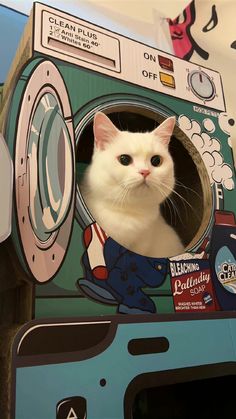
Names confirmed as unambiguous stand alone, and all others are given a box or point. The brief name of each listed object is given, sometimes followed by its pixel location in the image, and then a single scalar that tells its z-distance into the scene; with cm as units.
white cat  73
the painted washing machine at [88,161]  56
